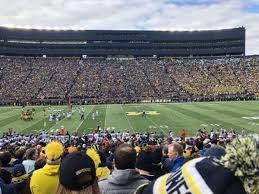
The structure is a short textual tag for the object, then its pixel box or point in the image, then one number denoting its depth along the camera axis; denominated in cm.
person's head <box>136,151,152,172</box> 337
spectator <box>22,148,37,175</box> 438
